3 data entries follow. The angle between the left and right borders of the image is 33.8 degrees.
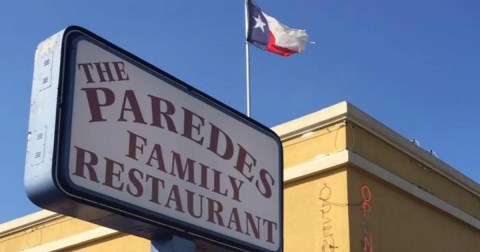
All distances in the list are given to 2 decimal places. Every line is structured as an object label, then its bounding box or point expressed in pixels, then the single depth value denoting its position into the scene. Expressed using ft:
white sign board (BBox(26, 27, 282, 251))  23.06
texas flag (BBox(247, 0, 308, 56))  50.85
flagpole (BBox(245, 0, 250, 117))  46.31
